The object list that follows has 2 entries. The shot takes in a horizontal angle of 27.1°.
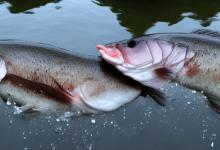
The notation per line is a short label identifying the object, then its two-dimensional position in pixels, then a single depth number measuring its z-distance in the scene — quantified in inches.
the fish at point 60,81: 75.2
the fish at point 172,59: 70.8
